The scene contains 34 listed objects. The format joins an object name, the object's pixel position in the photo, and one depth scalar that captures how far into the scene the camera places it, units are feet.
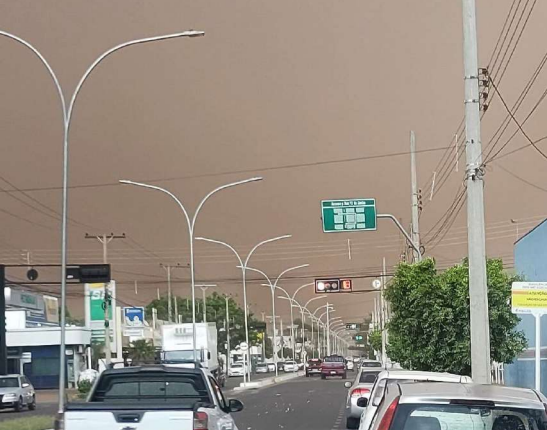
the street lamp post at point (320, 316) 483.92
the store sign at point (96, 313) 328.47
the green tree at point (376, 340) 319.10
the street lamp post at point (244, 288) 217.48
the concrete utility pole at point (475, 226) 69.26
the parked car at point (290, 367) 436.68
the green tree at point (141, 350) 331.88
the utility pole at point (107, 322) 218.18
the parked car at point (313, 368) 351.25
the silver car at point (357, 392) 97.04
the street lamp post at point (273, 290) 272.10
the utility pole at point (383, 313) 263.62
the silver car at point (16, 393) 160.76
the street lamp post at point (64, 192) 87.92
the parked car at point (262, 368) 434.71
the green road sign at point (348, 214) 142.51
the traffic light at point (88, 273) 124.26
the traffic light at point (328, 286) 212.64
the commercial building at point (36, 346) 287.07
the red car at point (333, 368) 298.56
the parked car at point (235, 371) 369.63
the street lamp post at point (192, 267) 162.50
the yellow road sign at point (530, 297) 63.52
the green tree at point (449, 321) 97.81
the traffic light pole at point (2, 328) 181.37
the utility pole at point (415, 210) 141.42
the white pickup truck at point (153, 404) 40.04
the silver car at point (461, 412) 28.12
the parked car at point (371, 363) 203.54
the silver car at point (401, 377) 53.52
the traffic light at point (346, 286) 222.77
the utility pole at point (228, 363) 352.90
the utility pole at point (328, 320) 496.64
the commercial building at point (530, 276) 120.67
